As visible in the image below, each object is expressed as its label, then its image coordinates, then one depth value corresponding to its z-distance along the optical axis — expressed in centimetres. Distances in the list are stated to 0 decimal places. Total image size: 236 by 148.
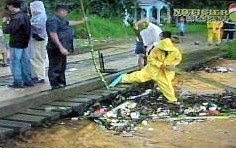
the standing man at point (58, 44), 932
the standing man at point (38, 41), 1016
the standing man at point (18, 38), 924
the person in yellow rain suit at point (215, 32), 2799
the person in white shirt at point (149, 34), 1226
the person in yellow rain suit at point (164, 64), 1070
